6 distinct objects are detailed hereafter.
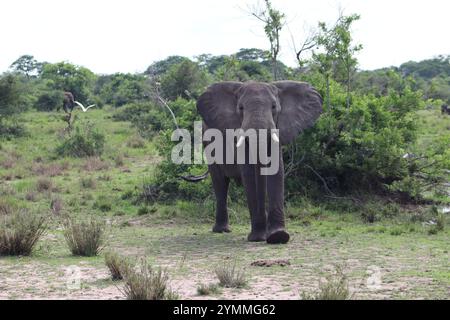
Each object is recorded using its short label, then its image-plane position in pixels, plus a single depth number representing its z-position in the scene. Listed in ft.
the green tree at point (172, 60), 181.23
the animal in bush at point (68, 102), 112.96
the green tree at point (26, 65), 224.74
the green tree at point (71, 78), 137.59
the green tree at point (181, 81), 100.80
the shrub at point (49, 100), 118.32
